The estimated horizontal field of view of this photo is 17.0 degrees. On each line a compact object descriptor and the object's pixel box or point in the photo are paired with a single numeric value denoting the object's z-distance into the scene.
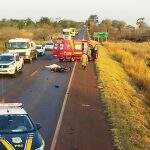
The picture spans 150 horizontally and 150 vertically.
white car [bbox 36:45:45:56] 56.37
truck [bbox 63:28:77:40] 95.34
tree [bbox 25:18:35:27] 169.25
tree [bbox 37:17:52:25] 185.94
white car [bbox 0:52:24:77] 33.66
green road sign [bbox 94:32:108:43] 97.81
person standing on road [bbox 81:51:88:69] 41.03
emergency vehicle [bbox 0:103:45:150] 10.77
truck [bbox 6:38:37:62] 45.22
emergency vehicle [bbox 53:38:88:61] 47.81
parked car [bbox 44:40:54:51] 68.44
